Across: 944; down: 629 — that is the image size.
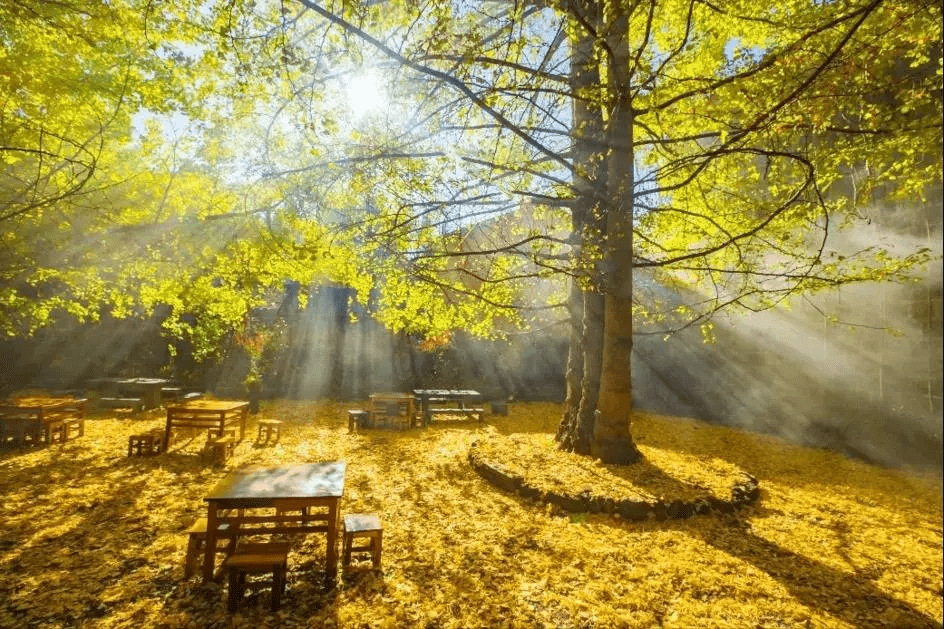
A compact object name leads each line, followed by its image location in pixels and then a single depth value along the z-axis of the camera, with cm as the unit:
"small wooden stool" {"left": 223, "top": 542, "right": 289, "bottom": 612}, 407
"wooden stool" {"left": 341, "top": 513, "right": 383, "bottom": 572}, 494
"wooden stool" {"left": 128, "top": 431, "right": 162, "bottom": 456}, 908
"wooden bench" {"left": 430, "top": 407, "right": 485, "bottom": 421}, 1409
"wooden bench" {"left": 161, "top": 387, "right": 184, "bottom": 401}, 1411
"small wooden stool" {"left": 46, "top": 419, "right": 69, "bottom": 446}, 959
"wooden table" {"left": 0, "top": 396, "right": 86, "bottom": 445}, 927
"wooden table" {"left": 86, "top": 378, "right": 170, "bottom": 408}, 1381
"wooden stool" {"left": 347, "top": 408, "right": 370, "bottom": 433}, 1256
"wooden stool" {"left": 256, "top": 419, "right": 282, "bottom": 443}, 1081
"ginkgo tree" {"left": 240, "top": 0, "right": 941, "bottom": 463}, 447
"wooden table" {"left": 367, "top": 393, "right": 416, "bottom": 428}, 1303
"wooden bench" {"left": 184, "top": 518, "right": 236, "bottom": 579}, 469
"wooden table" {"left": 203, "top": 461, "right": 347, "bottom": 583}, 455
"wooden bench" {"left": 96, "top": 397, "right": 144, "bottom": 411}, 1316
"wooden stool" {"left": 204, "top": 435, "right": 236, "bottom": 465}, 891
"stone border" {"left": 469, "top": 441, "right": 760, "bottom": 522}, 659
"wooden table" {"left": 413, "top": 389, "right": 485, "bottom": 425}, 1406
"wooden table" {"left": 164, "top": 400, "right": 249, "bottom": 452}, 955
